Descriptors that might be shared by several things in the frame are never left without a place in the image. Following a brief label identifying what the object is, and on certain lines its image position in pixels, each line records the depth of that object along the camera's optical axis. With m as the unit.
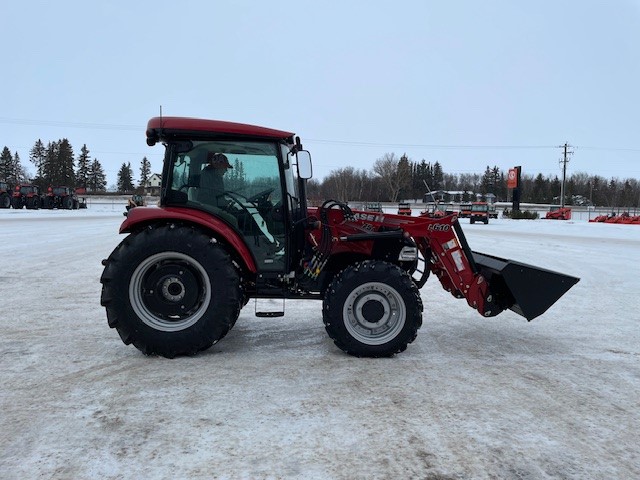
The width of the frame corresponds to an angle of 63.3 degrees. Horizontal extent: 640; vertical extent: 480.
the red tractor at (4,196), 44.97
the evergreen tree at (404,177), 92.44
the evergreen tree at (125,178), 115.82
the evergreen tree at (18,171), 98.88
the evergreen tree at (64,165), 91.31
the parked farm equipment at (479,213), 40.84
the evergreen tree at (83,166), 101.50
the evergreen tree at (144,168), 117.93
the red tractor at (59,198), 48.66
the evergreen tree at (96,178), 105.12
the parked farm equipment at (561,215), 52.25
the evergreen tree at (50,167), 91.31
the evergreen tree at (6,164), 94.25
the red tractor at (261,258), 4.80
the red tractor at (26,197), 46.06
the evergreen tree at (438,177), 121.06
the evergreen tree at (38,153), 101.10
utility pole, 71.90
